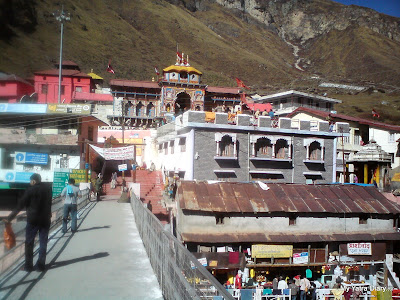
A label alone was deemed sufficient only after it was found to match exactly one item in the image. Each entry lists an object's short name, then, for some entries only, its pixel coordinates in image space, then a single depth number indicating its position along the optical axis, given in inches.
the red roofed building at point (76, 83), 1538.4
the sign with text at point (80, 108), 924.1
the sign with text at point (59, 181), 933.2
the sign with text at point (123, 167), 1107.9
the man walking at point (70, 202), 422.3
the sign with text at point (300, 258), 759.8
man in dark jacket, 225.0
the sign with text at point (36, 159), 827.9
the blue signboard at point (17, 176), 673.4
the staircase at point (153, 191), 1007.6
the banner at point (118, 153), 1059.3
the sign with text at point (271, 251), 735.7
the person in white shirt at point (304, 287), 692.1
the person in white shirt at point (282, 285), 700.0
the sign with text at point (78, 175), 997.5
